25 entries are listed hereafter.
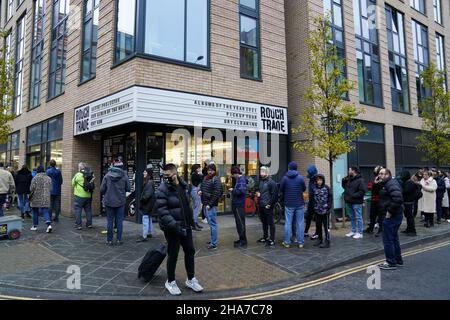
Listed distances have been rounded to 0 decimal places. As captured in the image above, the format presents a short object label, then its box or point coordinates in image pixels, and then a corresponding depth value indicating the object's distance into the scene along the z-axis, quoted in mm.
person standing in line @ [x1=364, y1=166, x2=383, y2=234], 9211
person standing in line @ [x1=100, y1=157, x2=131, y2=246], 7406
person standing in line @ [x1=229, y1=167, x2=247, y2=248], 7336
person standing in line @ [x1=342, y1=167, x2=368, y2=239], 8547
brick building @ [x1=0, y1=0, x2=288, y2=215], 9266
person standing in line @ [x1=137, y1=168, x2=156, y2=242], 7150
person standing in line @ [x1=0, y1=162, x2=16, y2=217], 9047
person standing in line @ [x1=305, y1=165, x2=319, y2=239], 8125
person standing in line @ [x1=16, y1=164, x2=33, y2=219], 11219
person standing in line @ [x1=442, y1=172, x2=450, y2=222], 11977
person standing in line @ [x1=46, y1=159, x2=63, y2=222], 10016
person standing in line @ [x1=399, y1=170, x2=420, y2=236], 8914
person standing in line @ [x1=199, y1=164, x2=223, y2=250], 7172
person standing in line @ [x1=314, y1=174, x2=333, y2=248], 7465
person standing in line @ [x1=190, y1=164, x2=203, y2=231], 9523
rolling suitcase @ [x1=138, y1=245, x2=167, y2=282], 5027
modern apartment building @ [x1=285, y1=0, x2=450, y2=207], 13352
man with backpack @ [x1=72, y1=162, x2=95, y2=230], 9039
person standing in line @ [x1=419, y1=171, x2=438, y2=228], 10547
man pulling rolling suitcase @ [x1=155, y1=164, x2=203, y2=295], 4449
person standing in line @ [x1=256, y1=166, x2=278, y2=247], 7496
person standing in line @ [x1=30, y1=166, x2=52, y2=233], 8594
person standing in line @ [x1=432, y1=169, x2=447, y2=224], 11336
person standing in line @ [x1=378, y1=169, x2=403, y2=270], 5895
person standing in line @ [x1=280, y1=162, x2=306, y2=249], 7484
